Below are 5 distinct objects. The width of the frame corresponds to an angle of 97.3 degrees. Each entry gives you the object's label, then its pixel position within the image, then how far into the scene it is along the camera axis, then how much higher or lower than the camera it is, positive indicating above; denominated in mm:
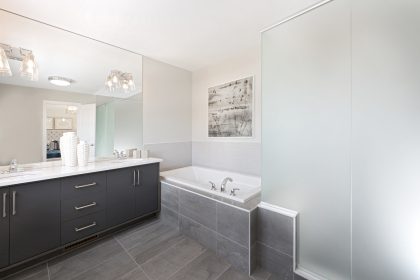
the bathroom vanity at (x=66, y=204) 1521 -655
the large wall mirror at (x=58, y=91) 1807 +573
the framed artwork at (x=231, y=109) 2707 +483
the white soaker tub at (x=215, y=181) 1826 -568
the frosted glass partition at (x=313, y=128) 1265 +86
